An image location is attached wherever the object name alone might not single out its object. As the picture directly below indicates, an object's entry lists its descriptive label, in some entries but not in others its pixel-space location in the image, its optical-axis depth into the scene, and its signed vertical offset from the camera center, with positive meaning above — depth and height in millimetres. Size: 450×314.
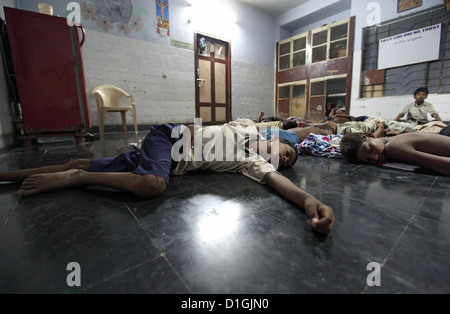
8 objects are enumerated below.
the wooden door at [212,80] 5715 +1177
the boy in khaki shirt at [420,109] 4168 +176
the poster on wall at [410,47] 4402 +1538
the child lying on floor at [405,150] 1612 -265
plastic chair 3714 +446
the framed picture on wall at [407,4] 4504 +2408
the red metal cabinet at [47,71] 2742 +729
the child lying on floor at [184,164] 1137 -280
